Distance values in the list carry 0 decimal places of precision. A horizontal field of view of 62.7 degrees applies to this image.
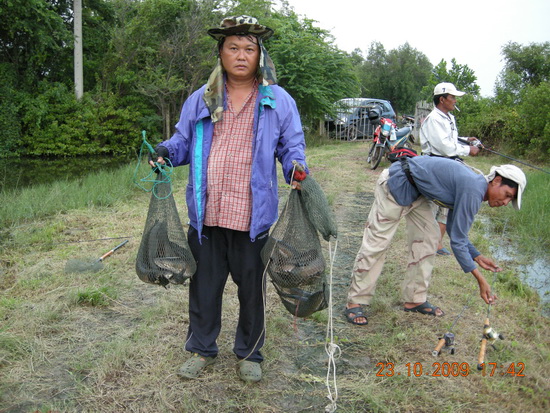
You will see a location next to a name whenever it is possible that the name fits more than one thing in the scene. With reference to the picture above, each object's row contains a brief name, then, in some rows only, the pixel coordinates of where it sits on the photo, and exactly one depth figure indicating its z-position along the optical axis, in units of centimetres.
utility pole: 1645
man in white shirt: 429
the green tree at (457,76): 2078
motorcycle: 970
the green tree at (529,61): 2264
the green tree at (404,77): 3400
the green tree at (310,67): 1648
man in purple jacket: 235
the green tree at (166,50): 1594
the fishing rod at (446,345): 273
